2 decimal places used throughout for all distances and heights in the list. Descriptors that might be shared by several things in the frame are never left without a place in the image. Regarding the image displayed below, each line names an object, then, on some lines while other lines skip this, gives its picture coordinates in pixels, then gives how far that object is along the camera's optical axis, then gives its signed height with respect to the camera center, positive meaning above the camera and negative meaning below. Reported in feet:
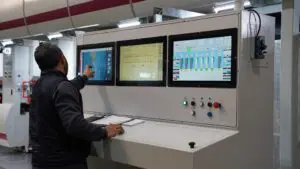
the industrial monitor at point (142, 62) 8.61 +0.38
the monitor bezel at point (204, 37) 7.27 +0.46
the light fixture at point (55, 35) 16.68 +1.95
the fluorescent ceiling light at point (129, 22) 11.19 +1.76
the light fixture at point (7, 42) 20.67 +2.02
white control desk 6.23 -1.28
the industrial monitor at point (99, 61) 9.89 +0.46
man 6.79 -0.92
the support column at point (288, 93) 9.75 -0.43
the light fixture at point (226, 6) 9.19 +1.95
